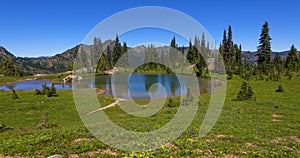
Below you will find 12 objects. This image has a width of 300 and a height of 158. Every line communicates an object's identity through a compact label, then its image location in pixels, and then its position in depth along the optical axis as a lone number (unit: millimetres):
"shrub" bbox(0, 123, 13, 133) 16469
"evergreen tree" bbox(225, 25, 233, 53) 96044
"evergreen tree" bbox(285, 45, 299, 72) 72388
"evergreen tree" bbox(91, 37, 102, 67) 79781
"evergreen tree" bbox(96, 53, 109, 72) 82762
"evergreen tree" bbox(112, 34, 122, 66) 86706
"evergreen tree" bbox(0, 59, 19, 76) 104781
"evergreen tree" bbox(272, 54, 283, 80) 89675
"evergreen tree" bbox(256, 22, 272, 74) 75312
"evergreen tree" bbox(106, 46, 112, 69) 93562
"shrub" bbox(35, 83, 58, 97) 38603
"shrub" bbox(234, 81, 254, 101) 29627
